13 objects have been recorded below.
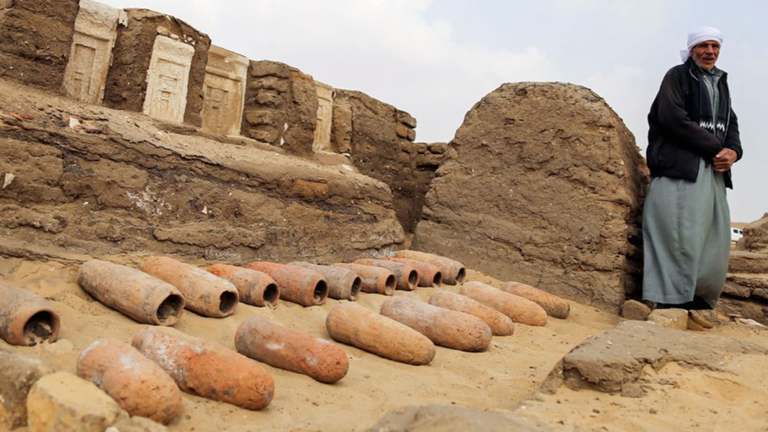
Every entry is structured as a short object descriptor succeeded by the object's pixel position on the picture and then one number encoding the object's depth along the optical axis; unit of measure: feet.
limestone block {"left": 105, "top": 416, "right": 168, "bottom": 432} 5.71
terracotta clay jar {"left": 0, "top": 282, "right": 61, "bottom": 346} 8.18
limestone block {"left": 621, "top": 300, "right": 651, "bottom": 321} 17.07
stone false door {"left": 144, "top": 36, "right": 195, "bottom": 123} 17.88
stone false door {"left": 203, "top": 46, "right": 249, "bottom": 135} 20.77
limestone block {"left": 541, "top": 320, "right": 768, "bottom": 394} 8.41
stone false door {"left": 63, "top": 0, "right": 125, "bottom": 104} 16.51
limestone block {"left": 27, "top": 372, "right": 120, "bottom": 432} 5.68
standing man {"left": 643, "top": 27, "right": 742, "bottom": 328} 17.28
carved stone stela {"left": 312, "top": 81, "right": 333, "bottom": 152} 24.77
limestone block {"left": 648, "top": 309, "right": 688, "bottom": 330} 14.52
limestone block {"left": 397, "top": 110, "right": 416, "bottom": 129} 28.40
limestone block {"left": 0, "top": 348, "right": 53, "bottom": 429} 6.27
